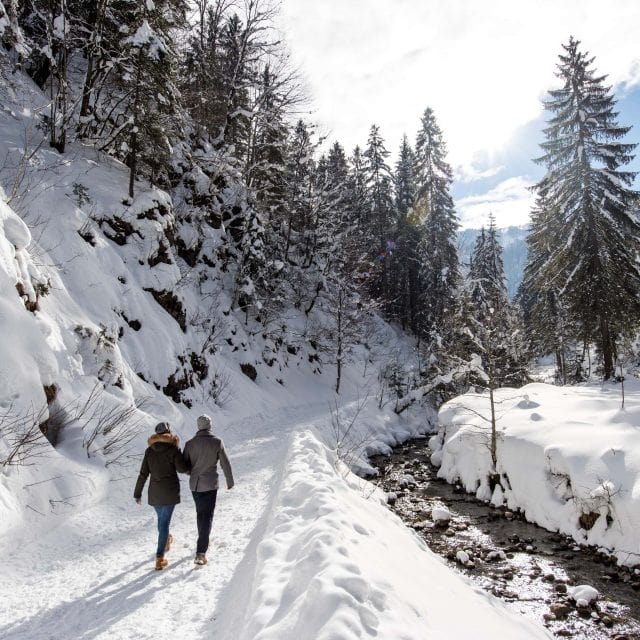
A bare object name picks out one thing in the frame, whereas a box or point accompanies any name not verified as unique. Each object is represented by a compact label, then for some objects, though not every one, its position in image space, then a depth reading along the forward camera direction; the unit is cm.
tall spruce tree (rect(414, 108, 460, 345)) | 3534
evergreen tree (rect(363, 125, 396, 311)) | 3984
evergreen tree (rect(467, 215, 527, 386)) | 1424
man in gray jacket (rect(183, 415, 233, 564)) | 554
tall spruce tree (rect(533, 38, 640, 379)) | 1803
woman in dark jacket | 534
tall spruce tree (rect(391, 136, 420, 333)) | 4044
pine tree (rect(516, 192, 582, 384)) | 2274
